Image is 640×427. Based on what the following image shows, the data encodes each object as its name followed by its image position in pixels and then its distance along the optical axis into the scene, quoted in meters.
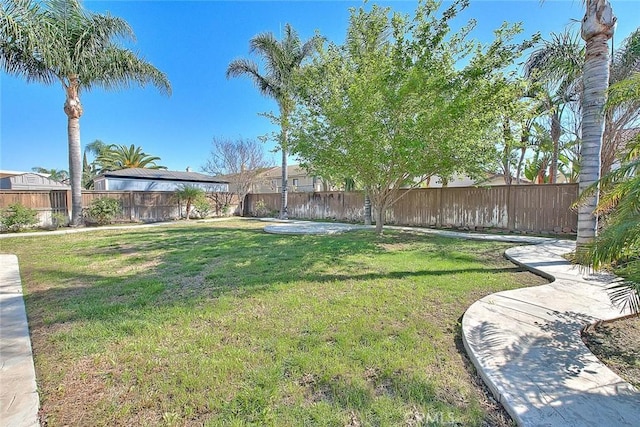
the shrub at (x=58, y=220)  13.04
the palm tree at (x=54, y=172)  41.44
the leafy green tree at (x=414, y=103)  7.10
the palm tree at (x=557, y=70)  8.23
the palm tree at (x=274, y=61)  15.14
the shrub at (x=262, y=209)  19.60
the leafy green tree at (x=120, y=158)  30.70
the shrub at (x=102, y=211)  14.00
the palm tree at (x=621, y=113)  8.73
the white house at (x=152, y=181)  19.52
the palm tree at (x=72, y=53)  10.16
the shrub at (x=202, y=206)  18.03
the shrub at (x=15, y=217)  11.52
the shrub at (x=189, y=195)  17.56
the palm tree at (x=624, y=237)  2.28
